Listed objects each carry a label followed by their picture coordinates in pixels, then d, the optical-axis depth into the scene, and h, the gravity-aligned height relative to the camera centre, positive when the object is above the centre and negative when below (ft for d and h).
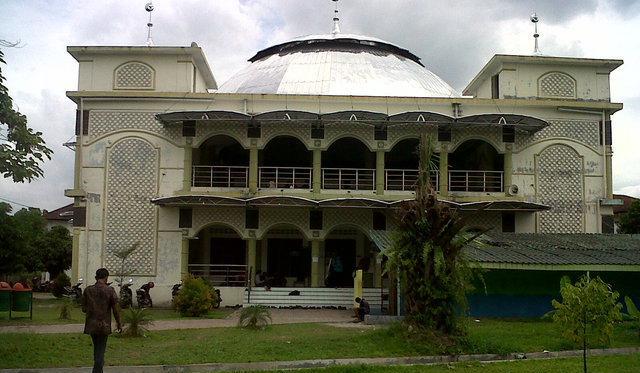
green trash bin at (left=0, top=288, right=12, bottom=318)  55.36 -4.48
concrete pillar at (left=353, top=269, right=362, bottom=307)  63.87 -3.46
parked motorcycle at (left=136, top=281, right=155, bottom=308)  74.49 -5.62
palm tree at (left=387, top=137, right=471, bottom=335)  41.16 -0.65
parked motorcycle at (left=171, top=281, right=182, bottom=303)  72.68 -4.69
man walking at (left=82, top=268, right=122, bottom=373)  28.68 -2.83
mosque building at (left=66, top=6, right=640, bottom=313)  78.33 +10.34
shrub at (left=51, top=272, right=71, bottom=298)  91.76 -5.45
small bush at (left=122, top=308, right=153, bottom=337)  44.68 -5.18
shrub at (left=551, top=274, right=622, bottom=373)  34.81 -3.18
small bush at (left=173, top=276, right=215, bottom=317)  62.59 -4.89
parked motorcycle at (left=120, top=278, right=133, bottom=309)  72.91 -5.52
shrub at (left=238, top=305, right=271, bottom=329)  50.31 -5.30
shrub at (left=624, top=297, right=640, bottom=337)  45.88 -4.20
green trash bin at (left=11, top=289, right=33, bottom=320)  56.24 -4.66
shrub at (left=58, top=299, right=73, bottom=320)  58.75 -5.94
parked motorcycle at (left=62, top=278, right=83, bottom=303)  74.22 -5.28
